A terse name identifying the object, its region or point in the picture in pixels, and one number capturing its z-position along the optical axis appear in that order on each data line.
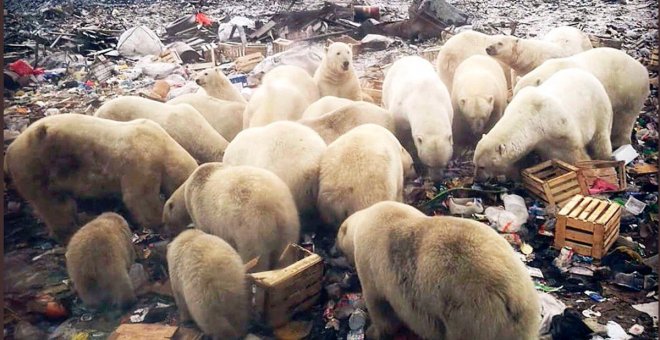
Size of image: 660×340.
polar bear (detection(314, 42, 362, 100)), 5.43
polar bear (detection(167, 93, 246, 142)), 5.42
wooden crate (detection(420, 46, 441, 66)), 5.64
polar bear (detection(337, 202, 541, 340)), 2.77
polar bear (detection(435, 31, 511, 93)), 5.63
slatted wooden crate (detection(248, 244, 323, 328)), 3.32
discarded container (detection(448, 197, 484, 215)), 3.88
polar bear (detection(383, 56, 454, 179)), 4.70
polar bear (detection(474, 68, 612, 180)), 4.62
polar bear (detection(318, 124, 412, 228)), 3.91
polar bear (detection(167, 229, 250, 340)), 3.36
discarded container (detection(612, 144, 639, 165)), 4.38
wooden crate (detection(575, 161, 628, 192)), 4.20
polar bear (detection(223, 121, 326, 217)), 4.18
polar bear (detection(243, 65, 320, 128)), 5.08
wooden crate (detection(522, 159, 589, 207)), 4.03
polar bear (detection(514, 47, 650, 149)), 4.77
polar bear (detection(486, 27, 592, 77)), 5.12
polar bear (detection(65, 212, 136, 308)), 3.65
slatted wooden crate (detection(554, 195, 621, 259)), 3.55
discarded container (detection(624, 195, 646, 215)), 3.92
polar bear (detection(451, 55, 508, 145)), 5.34
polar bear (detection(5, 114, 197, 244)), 4.09
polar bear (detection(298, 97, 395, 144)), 4.71
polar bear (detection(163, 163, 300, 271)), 3.65
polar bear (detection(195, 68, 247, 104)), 5.37
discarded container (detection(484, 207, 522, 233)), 3.77
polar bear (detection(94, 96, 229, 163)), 4.84
